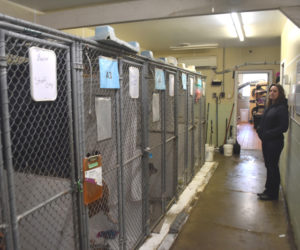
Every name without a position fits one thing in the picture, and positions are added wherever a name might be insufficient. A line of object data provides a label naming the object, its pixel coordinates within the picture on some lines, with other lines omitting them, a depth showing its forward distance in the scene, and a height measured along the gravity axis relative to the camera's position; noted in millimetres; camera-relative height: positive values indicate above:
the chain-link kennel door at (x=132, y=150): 2273 -456
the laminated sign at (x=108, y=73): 1782 +194
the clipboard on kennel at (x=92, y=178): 1651 -502
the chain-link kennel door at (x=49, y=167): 1522 -405
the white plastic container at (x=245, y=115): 13664 -861
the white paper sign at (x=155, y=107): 2857 -80
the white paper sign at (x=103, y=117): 1842 -122
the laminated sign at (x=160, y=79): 2754 +217
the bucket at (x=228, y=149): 6371 -1220
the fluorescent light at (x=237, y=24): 4260 +1331
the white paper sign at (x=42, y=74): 1252 +133
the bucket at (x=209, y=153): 5758 -1190
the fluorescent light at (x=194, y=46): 6633 +1373
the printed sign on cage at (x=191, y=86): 4262 +215
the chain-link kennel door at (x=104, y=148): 1870 -367
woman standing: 3412 -416
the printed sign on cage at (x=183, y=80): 3717 +278
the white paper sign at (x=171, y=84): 3300 +190
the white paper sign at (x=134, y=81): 2260 +162
